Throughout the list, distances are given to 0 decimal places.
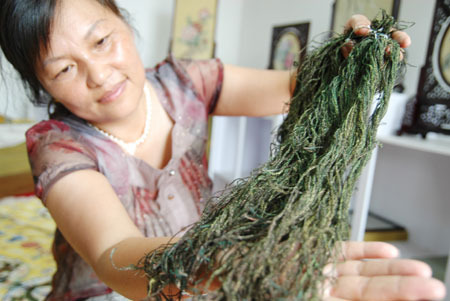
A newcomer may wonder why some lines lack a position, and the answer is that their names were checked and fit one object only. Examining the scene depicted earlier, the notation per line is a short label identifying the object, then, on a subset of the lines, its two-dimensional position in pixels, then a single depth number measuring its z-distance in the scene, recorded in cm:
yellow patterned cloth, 108
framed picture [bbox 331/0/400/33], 112
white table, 94
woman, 51
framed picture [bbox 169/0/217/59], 202
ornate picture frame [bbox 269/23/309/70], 169
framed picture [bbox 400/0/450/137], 98
